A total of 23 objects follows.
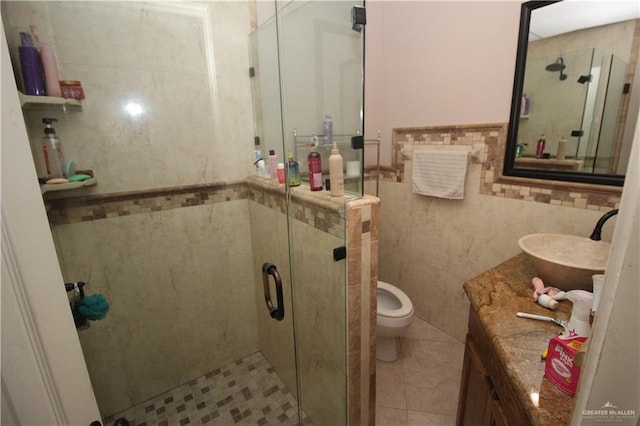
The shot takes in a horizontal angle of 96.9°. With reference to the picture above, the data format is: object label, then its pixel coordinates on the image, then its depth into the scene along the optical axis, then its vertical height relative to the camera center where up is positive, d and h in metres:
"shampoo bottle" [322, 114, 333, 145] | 1.82 +0.09
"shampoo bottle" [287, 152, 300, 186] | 1.50 -0.15
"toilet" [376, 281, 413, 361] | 1.82 -1.15
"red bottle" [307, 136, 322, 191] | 1.35 -0.13
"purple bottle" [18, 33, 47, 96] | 1.14 +0.34
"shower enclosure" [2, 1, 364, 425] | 1.36 -0.25
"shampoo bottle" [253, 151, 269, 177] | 1.80 -0.13
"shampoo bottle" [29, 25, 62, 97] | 1.20 +0.35
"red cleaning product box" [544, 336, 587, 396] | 0.67 -0.53
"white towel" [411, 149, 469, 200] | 1.89 -0.22
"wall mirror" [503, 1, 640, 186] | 1.27 +0.21
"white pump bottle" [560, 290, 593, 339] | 0.75 -0.47
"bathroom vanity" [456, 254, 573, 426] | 0.70 -0.61
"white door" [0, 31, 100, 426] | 0.42 -0.24
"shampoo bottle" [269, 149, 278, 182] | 1.65 -0.11
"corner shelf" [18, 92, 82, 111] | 1.13 +0.20
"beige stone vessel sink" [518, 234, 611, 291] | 1.03 -0.49
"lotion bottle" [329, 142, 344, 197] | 1.22 -0.13
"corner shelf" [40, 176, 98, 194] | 1.20 -0.15
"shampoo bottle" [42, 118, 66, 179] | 1.29 +0.00
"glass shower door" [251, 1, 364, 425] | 1.30 -0.22
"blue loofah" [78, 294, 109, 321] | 1.08 -0.58
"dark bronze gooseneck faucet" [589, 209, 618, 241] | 1.13 -0.39
